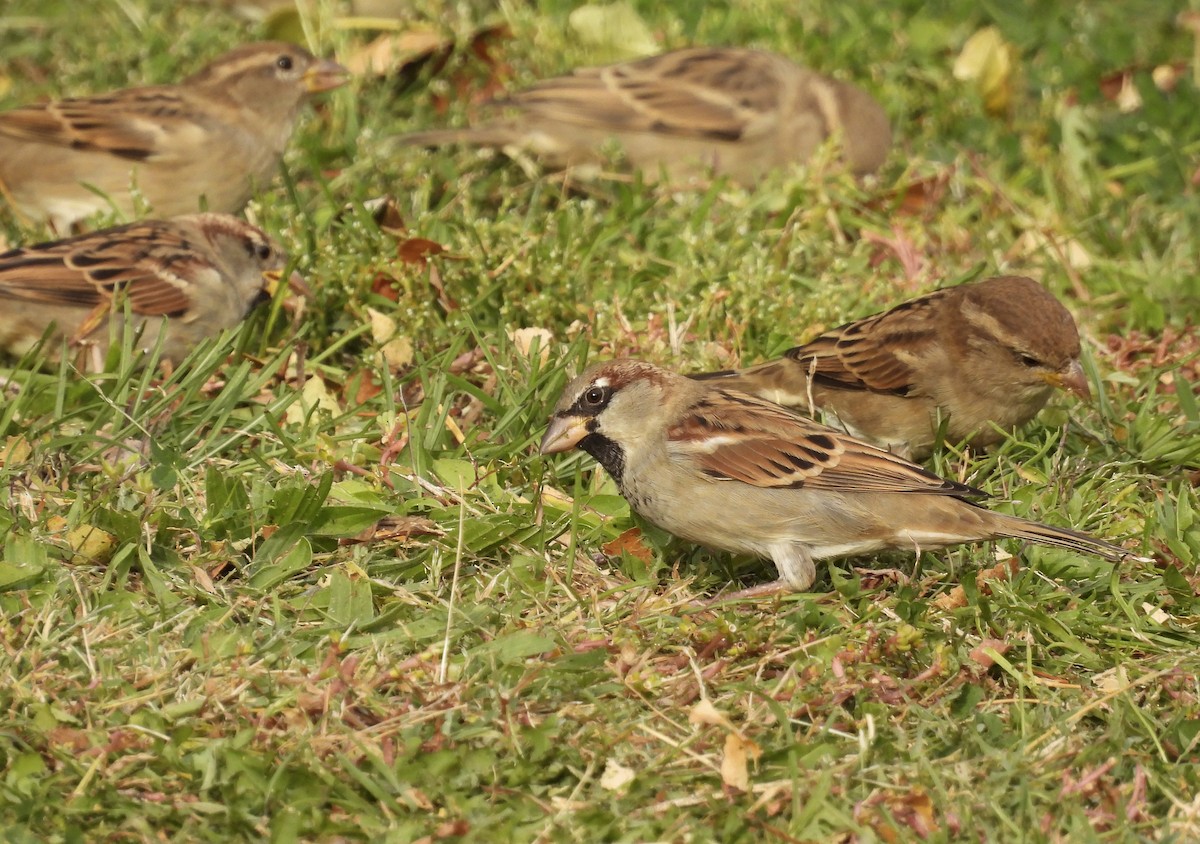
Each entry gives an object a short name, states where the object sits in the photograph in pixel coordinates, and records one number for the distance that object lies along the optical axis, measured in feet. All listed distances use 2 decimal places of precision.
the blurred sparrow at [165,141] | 43.14
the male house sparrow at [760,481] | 28.50
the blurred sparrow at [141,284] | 35.53
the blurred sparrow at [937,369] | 33.65
